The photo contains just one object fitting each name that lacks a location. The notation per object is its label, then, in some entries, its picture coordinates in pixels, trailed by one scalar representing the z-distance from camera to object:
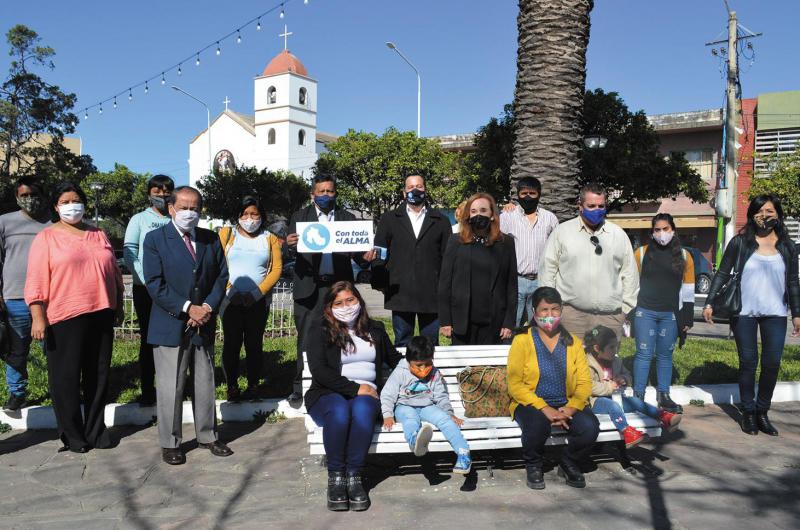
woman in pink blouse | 5.17
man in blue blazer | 5.07
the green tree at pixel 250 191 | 47.69
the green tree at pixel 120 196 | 57.82
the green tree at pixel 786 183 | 24.05
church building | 77.94
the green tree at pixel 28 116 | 28.75
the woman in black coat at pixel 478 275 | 5.30
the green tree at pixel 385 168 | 37.50
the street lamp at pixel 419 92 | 44.75
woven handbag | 5.09
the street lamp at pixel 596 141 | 17.02
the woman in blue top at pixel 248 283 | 6.27
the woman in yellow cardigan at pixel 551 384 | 4.54
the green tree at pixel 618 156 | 19.83
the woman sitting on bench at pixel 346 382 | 4.29
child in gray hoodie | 4.54
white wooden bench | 4.47
